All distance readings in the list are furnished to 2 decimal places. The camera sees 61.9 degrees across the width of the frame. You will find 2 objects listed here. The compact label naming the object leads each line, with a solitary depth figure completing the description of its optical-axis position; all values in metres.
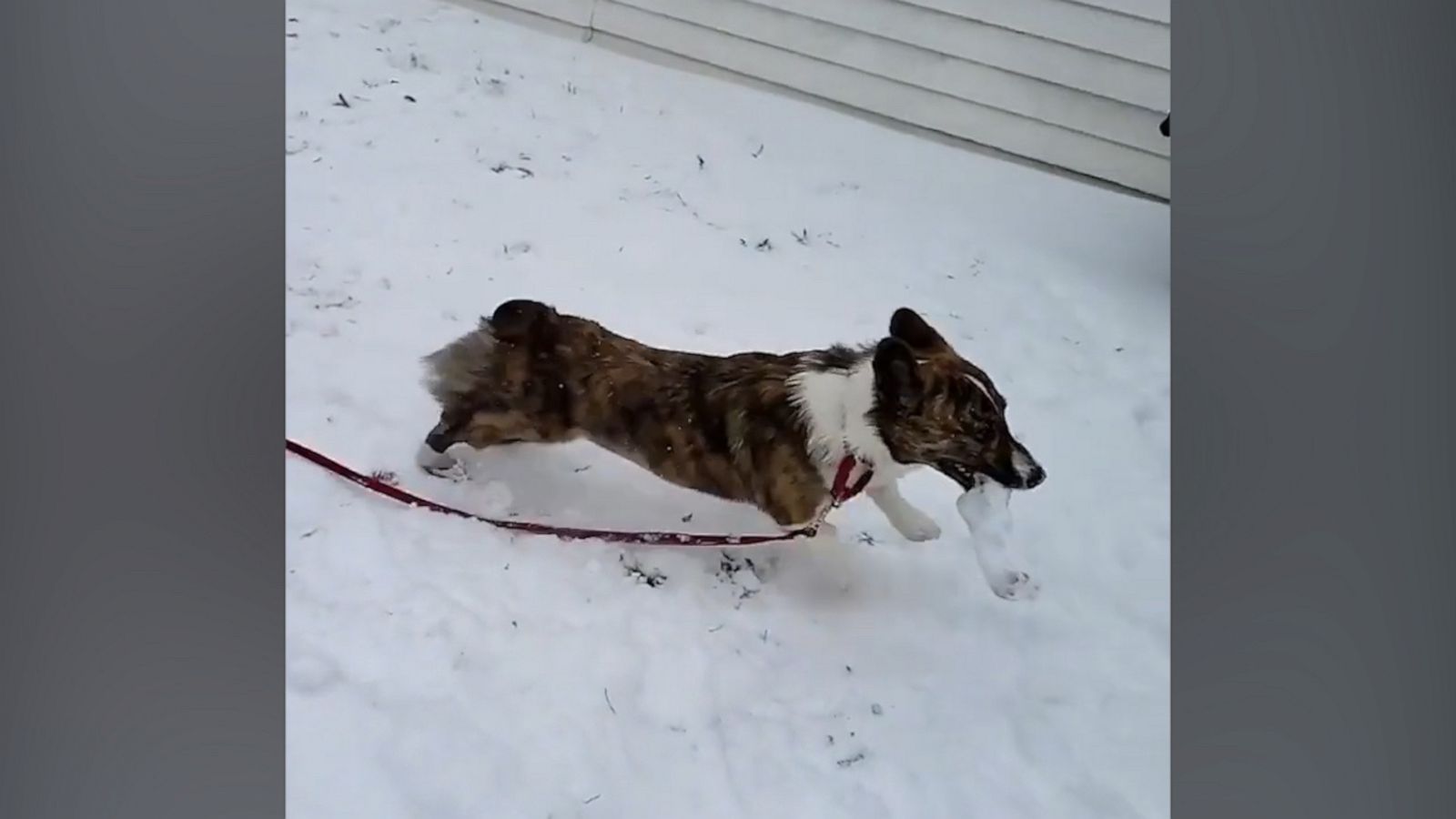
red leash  1.49
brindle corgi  1.51
